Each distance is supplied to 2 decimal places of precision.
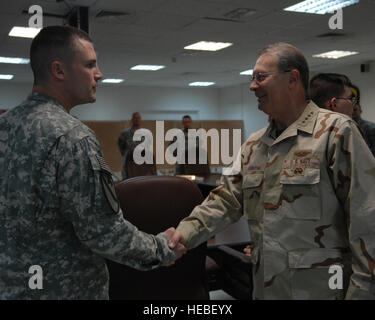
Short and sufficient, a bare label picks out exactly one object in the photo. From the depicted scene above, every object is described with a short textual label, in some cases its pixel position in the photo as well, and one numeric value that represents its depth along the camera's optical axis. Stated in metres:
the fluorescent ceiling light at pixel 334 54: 9.02
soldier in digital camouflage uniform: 1.38
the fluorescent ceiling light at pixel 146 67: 10.29
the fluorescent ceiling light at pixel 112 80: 12.63
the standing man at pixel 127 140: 8.05
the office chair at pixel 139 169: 5.45
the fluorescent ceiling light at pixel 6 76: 11.41
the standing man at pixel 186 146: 6.37
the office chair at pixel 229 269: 2.60
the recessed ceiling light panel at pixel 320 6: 5.44
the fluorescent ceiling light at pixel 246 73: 11.33
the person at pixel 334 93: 2.46
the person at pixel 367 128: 3.92
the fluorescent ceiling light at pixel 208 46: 7.88
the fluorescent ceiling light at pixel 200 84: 13.85
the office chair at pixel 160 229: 1.99
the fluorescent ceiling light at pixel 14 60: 8.93
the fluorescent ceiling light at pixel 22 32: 6.42
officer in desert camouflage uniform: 1.46
